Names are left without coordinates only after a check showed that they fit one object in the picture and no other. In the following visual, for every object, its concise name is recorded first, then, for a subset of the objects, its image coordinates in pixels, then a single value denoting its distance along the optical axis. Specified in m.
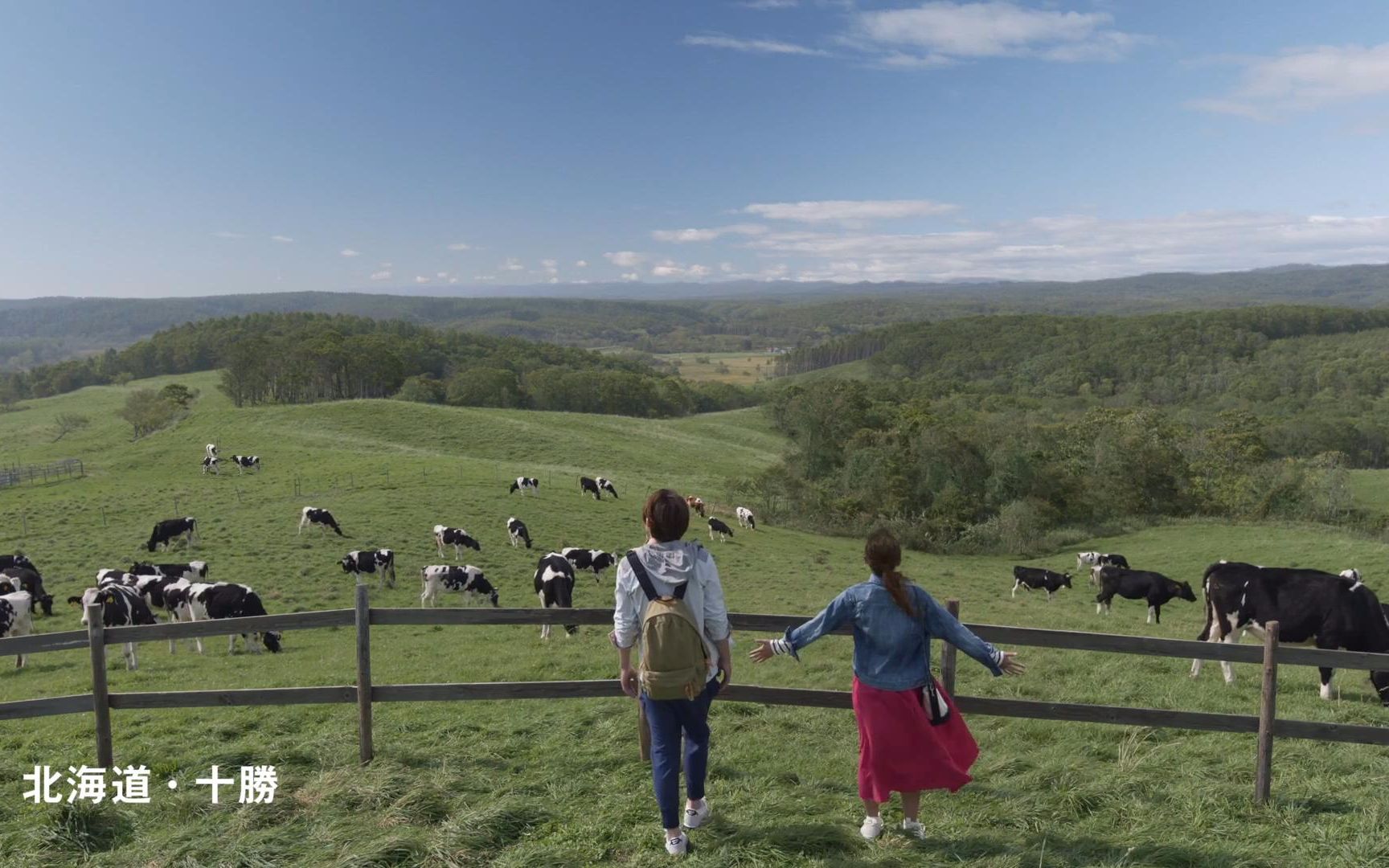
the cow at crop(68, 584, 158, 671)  14.88
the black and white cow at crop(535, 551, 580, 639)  17.67
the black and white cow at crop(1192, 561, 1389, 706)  10.43
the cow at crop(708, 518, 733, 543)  34.47
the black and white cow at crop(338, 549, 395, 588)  22.59
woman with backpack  5.13
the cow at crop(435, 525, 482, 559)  26.19
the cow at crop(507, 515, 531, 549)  28.41
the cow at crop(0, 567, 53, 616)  18.36
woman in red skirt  5.41
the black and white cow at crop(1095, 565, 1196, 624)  21.12
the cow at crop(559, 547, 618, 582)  24.16
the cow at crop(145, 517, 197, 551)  26.05
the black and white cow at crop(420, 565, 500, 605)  20.92
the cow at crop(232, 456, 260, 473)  43.31
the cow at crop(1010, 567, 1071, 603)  27.09
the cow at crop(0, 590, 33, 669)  15.40
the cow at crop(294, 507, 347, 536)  27.56
